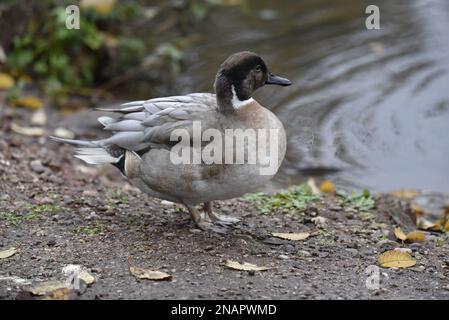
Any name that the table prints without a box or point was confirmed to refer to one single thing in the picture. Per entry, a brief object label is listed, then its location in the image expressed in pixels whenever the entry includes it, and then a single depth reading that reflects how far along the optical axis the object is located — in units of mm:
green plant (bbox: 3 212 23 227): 5348
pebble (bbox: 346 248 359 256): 5078
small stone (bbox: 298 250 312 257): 5012
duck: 4887
